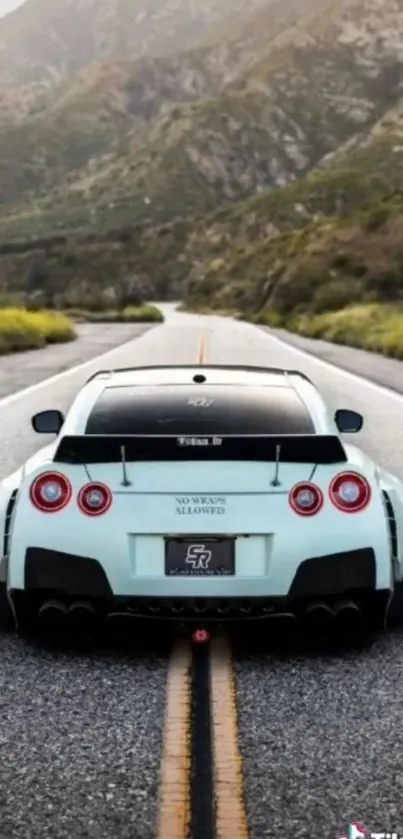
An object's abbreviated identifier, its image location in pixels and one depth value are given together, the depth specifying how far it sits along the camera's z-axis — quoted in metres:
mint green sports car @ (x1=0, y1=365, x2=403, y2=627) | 6.29
